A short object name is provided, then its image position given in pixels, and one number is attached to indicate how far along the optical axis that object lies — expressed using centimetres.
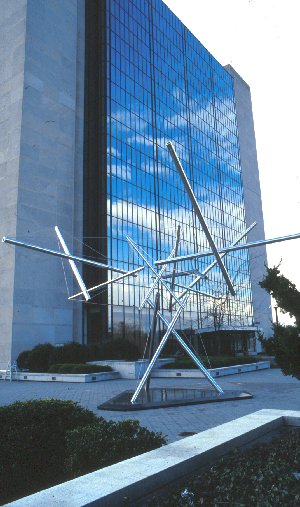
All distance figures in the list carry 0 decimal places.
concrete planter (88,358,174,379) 3183
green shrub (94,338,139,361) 3800
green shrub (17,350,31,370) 3431
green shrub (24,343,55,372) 3381
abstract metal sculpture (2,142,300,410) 1717
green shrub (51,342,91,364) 3409
